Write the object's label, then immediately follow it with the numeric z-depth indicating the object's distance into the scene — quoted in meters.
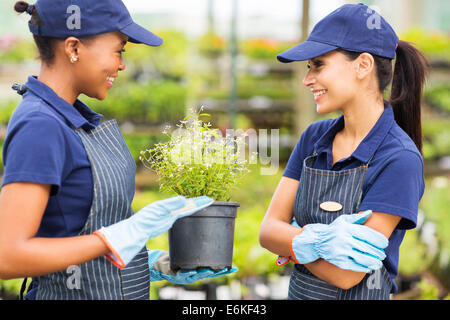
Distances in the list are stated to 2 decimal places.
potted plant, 2.86
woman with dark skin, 2.66
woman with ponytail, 2.84
